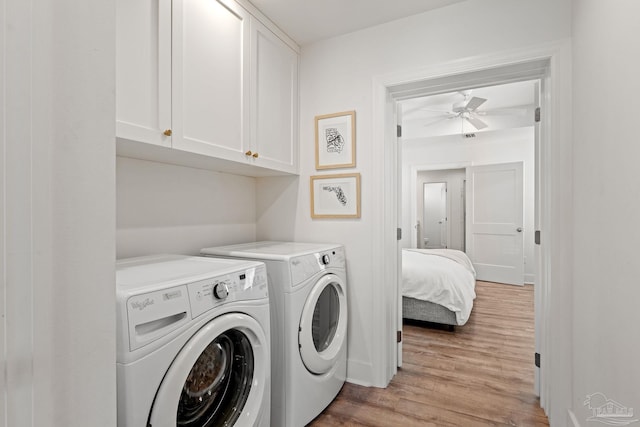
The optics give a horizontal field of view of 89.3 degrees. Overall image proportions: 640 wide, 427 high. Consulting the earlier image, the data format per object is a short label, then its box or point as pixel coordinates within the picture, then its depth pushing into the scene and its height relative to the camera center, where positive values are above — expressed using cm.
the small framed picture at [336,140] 222 +51
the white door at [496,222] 510 -17
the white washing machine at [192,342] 92 -43
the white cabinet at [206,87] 133 +64
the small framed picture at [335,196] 222 +12
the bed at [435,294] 298 -77
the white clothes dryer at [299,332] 160 -63
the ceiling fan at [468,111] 361 +124
